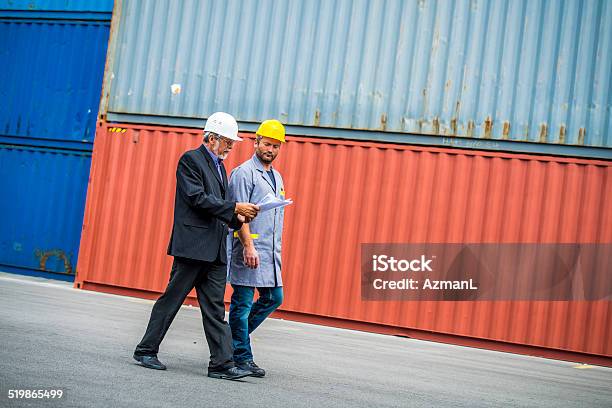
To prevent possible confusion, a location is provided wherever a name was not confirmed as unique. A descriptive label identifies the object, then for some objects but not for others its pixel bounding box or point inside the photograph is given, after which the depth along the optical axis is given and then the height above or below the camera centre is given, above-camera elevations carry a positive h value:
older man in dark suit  5.62 -0.19
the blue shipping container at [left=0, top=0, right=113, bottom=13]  15.22 +3.46
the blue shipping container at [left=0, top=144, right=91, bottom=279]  14.89 -0.12
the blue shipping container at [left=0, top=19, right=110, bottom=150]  15.23 +2.14
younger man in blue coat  5.94 -0.17
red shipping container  11.04 +0.36
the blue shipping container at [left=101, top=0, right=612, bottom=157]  11.48 +2.44
